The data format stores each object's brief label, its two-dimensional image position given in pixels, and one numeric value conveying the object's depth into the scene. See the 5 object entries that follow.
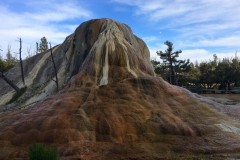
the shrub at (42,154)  5.61
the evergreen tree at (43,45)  38.21
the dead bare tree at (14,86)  18.11
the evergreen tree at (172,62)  25.46
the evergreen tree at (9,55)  40.35
